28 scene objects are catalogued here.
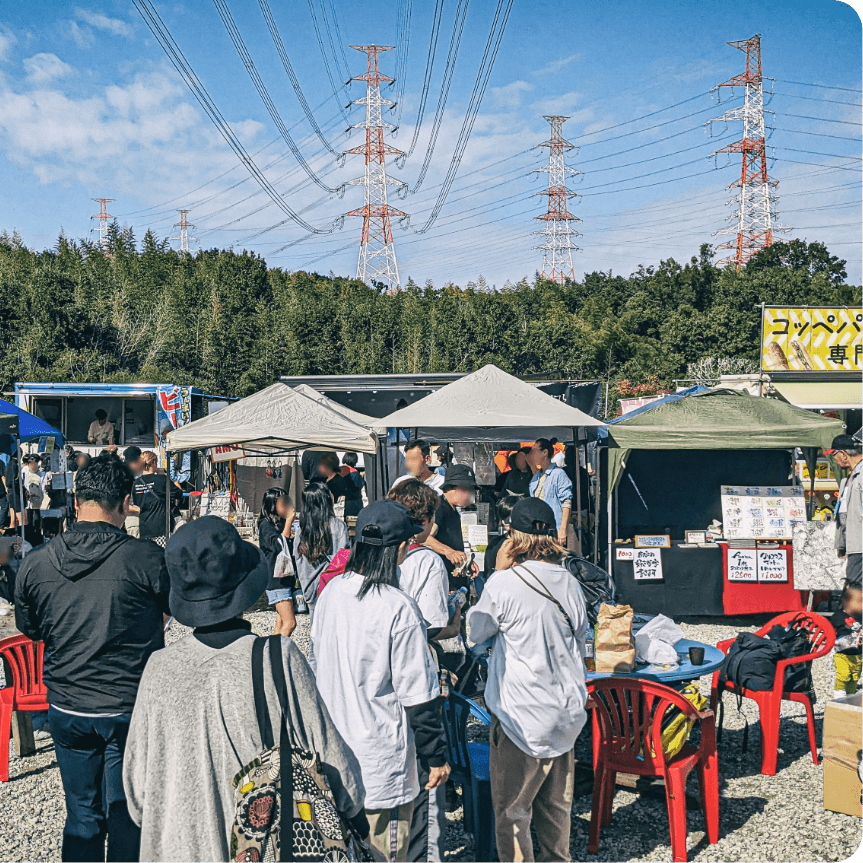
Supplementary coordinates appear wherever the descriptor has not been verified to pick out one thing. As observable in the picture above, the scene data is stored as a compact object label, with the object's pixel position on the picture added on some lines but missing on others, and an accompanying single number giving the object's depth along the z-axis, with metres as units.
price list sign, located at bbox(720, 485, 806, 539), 8.12
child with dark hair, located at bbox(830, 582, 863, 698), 4.79
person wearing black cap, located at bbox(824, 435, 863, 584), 6.19
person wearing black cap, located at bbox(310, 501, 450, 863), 2.44
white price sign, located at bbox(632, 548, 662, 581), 8.01
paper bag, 4.04
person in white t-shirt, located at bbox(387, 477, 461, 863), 2.68
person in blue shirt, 8.08
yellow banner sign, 17.89
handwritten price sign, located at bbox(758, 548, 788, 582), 7.90
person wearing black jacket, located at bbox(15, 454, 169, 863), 2.79
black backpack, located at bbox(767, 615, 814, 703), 4.61
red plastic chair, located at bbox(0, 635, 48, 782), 4.36
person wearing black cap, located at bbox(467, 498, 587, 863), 2.88
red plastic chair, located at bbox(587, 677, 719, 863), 3.59
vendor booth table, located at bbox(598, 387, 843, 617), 7.93
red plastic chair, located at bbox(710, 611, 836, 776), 4.42
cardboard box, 3.59
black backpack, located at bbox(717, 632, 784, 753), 4.53
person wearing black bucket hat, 1.88
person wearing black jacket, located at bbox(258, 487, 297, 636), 5.07
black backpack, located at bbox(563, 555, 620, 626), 5.07
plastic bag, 4.25
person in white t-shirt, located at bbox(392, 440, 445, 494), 6.49
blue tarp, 10.12
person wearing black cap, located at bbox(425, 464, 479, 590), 5.27
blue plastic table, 4.05
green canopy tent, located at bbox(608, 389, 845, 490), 7.96
